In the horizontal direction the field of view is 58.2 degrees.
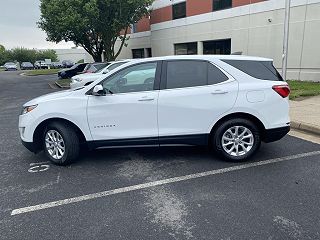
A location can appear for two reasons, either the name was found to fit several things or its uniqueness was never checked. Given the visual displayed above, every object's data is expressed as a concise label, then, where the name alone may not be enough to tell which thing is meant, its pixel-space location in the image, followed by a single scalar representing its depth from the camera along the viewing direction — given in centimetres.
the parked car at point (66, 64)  5127
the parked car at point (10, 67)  5456
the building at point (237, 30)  1392
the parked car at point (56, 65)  5544
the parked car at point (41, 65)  5606
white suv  440
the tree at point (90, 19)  1933
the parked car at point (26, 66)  5872
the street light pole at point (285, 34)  938
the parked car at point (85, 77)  1238
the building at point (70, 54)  7838
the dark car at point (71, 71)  2292
